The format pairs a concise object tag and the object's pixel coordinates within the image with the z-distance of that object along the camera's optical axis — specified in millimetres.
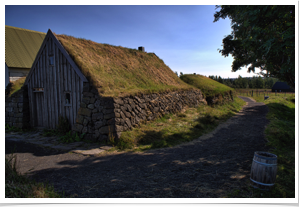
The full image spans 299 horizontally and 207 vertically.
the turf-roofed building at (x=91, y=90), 8906
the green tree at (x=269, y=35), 5379
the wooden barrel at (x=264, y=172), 3984
